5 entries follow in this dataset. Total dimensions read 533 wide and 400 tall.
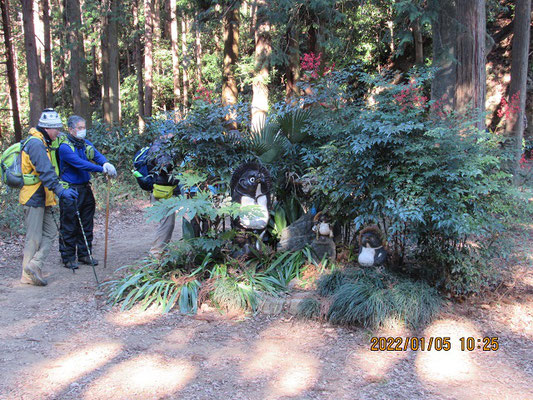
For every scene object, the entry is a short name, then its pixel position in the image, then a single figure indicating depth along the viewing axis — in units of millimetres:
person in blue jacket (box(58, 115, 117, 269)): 6070
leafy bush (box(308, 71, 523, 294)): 4117
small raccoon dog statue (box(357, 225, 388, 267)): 4848
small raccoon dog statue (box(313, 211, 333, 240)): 5391
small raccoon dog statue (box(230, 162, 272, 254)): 5422
